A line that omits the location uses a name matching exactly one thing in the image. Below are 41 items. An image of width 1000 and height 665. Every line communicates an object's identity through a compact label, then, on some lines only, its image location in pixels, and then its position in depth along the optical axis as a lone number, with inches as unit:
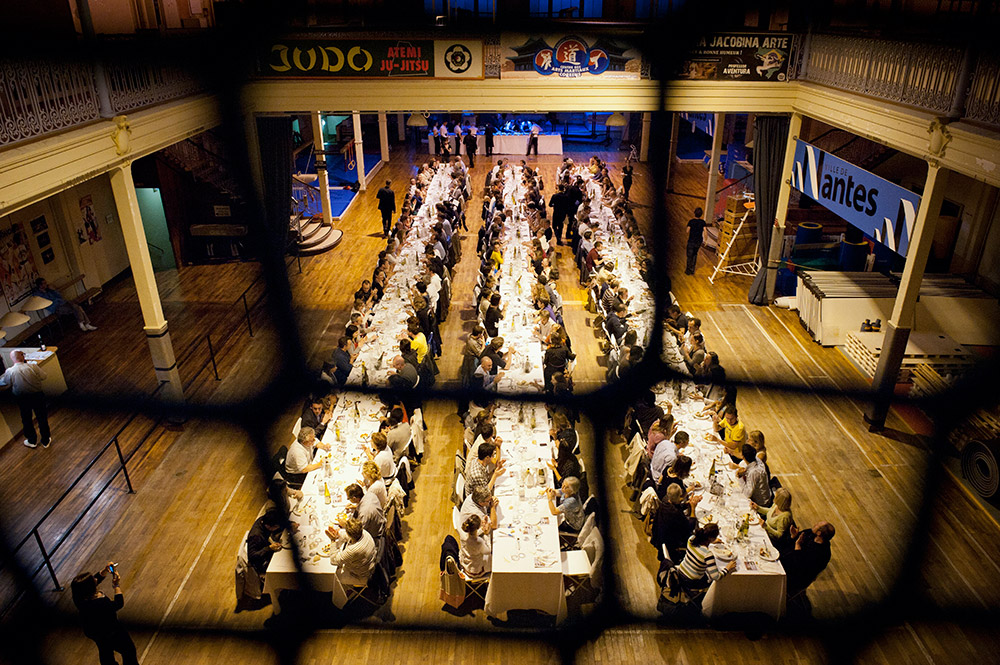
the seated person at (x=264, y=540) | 193.6
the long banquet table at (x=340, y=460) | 193.2
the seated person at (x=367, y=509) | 199.0
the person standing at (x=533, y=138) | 783.7
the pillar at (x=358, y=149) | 572.6
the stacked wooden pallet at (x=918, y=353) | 307.7
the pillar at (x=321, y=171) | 498.6
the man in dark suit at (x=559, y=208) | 483.8
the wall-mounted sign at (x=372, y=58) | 343.9
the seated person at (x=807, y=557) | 185.0
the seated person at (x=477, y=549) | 192.2
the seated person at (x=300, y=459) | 221.3
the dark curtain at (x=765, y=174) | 390.3
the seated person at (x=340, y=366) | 267.6
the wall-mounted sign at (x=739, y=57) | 349.1
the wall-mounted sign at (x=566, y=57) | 346.3
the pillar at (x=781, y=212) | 377.4
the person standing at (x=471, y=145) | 757.9
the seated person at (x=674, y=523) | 196.4
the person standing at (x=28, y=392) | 271.1
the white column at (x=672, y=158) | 666.2
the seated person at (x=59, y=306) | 359.8
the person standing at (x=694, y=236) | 436.1
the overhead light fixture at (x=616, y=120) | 511.9
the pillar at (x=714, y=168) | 474.6
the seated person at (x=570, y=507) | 206.4
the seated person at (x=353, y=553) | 189.6
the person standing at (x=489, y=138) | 789.2
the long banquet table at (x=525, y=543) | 190.1
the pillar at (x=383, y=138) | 738.2
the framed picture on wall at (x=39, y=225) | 368.5
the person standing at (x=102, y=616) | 169.6
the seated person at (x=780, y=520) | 193.3
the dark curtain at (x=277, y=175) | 409.1
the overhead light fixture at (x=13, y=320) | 279.7
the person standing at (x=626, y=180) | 573.6
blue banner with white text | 277.4
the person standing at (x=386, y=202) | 500.4
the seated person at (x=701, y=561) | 184.1
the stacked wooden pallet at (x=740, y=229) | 456.1
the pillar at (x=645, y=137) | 744.3
